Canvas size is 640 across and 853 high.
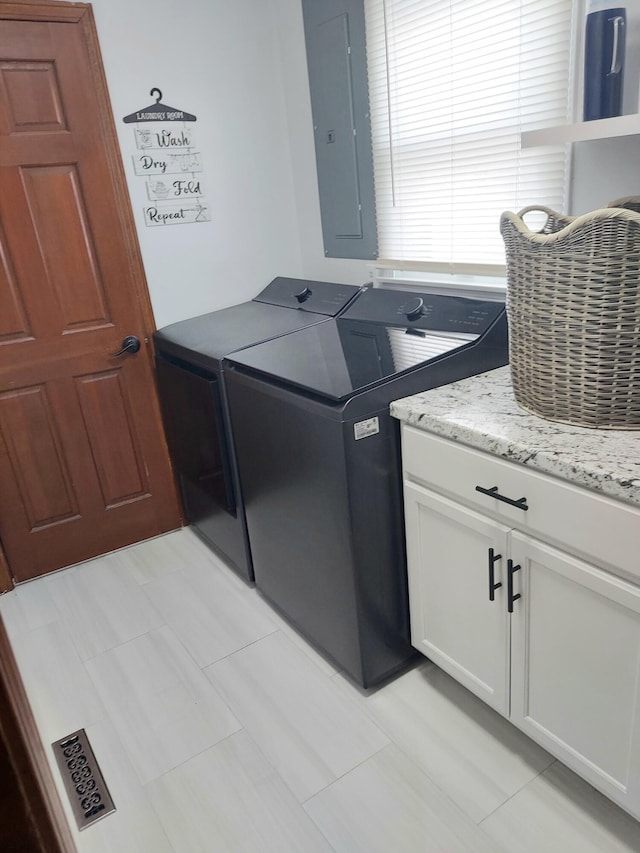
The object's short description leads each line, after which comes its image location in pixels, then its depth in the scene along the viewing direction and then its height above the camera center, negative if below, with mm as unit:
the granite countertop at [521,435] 1128 -533
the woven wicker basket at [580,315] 1137 -291
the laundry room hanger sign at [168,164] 2459 +132
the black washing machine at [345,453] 1628 -702
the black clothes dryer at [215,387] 2236 -660
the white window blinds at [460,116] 1740 +149
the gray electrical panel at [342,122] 2297 +215
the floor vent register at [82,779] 1576 -1411
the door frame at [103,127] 2152 +278
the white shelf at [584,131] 1314 +51
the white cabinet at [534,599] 1193 -899
